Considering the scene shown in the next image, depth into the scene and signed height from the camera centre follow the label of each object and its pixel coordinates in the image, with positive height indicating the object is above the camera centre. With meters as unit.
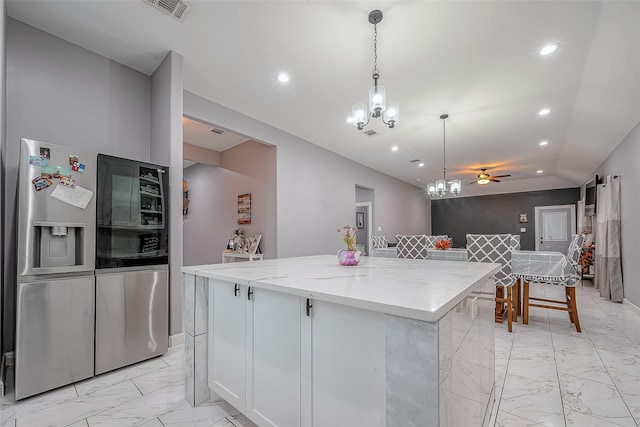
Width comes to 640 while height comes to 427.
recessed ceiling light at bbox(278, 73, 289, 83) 3.07 +1.52
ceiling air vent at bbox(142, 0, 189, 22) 2.12 +1.59
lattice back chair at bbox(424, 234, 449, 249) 4.20 -0.37
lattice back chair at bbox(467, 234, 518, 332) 3.22 -0.44
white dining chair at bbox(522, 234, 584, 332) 3.03 -0.67
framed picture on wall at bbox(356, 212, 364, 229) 8.10 -0.06
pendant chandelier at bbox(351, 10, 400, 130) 2.27 +0.96
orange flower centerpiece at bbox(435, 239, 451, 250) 4.28 -0.42
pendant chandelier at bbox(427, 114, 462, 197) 5.11 +0.55
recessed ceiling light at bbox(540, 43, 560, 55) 2.53 +1.51
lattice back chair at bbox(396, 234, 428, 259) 4.15 -0.45
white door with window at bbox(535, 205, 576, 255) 8.44 -0.32
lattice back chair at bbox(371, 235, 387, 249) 5.25 -0.47
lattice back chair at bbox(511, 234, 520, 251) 3.20 -0.30
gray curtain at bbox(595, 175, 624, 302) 4.25 -0.43
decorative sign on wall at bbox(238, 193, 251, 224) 4.93 +0.15
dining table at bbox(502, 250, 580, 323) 3.02 -0.55
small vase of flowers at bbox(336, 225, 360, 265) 1.96 -0.25
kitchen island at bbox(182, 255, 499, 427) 0.89 -0.52
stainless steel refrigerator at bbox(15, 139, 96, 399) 1.90 -0.35
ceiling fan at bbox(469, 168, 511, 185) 6.36 +0.85
